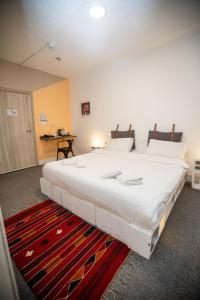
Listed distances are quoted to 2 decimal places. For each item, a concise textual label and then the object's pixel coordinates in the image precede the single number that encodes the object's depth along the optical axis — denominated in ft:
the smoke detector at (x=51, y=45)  8.50
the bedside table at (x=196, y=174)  8.08
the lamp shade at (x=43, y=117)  13.11
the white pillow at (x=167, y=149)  8.16
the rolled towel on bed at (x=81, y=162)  6.88
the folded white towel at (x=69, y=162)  7.20
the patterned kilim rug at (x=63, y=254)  3.54
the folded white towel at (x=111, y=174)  5.46
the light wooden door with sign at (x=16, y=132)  11.04
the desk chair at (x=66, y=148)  13.50
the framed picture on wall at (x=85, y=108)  13.75
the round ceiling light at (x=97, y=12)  5.98
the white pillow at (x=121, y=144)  10.30
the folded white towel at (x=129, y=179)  4.90
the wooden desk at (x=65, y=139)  13.08
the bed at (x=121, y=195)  4.08
